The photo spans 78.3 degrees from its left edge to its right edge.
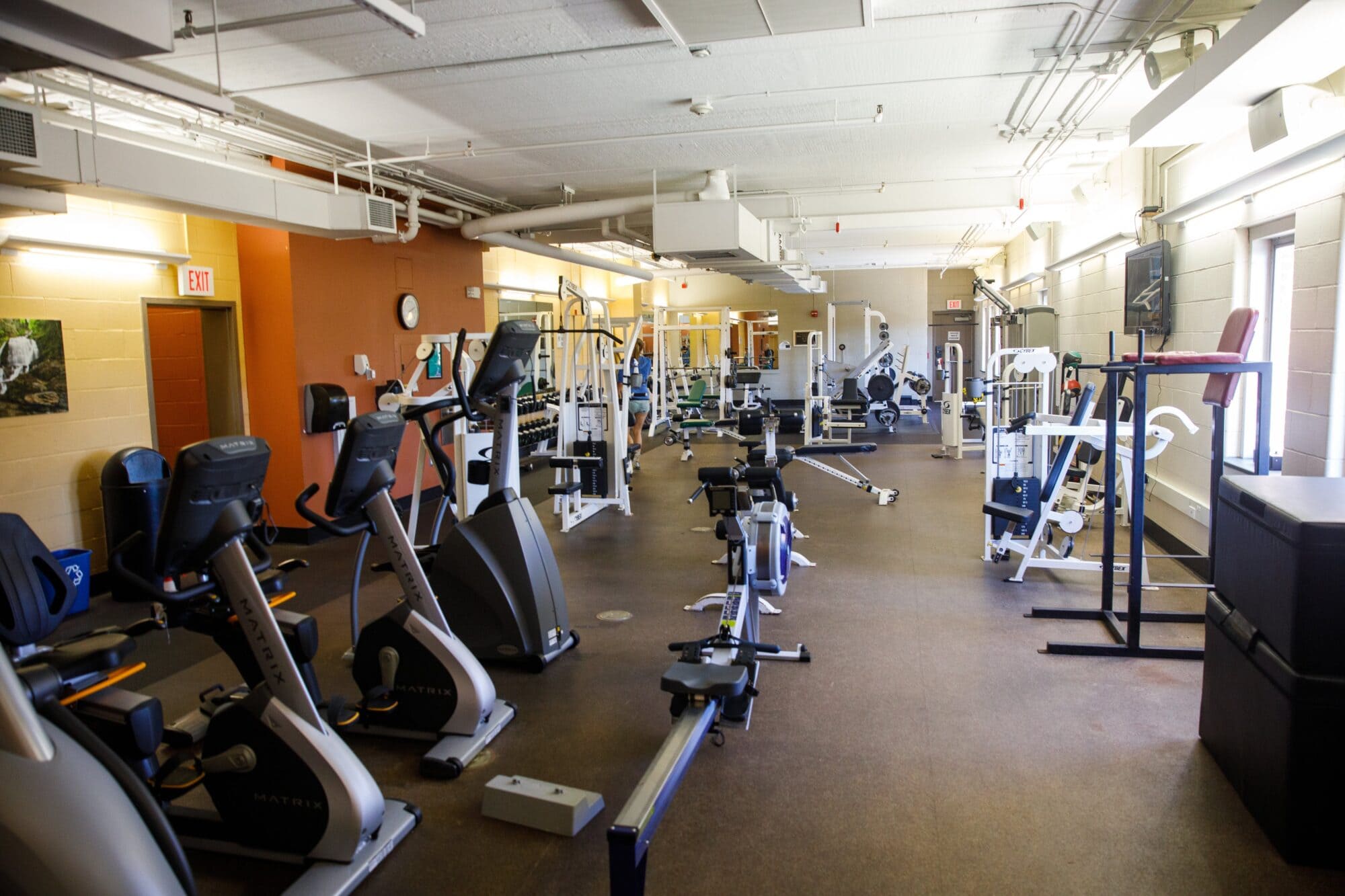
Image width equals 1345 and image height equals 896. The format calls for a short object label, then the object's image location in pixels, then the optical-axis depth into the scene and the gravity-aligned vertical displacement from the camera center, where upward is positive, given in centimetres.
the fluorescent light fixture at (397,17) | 288 +127
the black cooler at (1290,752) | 235 -117
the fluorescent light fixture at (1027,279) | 1066 +110
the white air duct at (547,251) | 867 +135
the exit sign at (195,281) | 600 +66
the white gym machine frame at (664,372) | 1226 -12
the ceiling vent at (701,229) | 676 +112
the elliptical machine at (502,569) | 379 -94
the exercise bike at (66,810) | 168 -92
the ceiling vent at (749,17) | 341 +148
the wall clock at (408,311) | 776 +54
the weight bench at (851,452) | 423 -54
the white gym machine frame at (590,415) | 712 -44
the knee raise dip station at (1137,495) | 358 -63
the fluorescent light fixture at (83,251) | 484 +77
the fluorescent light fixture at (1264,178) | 369 +93
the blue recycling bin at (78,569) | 505 -121
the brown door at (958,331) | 1811 +62
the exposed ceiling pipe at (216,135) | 410 +154
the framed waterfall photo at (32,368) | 491 +3
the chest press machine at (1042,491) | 495 -87
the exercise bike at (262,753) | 216 -110
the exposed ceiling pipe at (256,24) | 360 +154
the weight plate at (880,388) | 1366 -43
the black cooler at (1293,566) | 235 -63
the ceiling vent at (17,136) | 347 +101
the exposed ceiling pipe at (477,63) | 417 +160
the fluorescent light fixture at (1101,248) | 685 +100
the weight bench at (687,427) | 1042 -80
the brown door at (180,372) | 683 +0
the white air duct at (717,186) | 723 +157
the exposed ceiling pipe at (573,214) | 738 +145
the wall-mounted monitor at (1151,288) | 605 +53
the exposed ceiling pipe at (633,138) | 552 +161
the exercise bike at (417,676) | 298 -118
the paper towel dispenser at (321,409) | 653 -31
